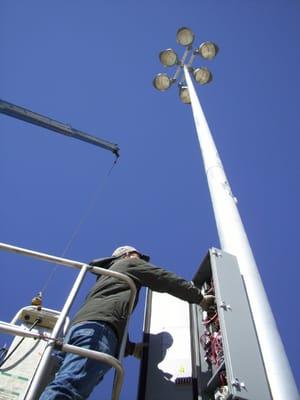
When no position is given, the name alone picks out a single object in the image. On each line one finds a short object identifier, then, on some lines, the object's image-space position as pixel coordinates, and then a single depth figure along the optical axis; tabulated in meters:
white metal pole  2.77
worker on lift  2.62
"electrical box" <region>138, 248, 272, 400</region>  2.79
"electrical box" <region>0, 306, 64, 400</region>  3.32
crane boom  15.50
